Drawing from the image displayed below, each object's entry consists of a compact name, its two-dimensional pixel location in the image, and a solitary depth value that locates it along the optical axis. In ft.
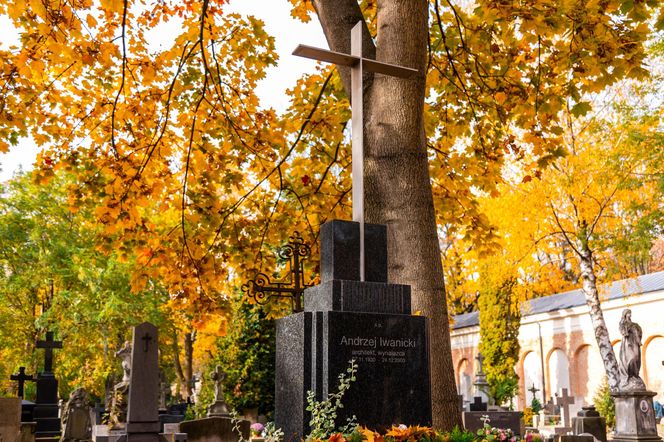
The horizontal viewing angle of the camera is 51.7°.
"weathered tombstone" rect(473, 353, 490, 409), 77.00
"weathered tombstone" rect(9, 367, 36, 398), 56.65
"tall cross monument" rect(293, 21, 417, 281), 20.17
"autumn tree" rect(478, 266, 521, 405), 92.48
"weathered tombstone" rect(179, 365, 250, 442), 38.58
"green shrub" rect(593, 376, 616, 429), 71.36
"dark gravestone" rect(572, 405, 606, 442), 52.29
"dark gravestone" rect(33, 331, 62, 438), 54.29
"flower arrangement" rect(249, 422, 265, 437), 41.42
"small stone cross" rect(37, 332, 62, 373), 59.57
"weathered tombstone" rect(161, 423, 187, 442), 49.81
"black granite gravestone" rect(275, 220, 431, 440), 17.34
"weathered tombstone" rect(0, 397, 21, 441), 35.76
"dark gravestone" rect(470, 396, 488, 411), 59.82
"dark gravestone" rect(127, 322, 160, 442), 37.73
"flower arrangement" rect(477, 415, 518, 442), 17.32
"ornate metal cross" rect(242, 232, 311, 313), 30.54
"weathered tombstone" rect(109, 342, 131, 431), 53.72
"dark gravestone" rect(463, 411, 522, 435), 52.26
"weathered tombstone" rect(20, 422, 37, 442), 44.51
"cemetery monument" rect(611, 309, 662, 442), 46.85
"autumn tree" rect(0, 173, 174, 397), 91.50
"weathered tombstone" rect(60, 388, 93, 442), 52.01
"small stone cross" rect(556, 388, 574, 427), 74.84
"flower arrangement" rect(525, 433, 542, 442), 17.91
